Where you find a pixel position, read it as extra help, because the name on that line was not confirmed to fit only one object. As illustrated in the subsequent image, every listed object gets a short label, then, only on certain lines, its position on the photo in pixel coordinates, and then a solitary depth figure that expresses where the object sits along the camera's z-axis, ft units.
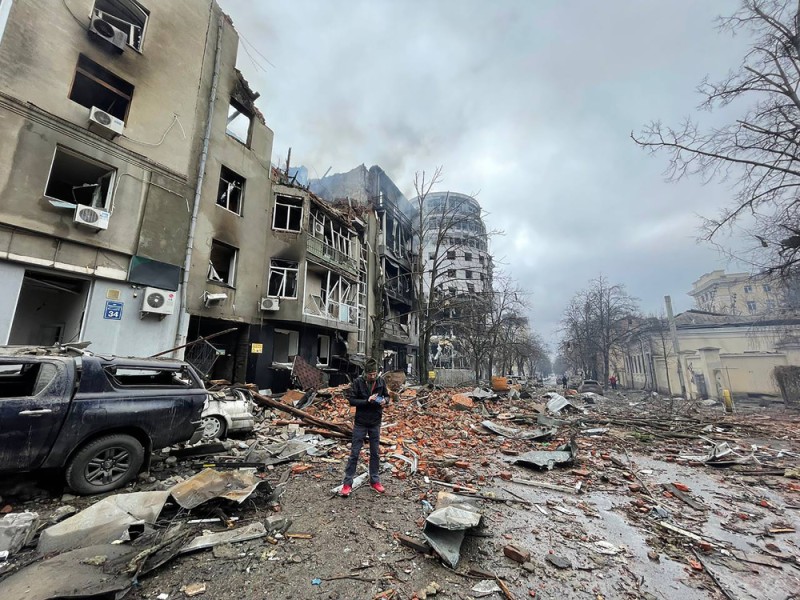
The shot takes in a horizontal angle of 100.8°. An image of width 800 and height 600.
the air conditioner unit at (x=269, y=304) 50.57
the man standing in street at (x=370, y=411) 16.90
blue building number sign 34.65
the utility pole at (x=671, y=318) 73.77
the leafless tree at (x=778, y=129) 32.78
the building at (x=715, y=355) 79.10
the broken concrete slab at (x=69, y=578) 8.24
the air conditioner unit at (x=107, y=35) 35.14
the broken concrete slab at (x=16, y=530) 10.46
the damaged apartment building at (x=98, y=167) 29.94
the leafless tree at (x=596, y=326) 117.60
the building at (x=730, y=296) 172.14
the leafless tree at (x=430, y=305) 67.77
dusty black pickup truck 13.21
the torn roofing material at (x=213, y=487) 13.03
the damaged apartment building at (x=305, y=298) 51.49
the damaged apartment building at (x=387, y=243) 86.38
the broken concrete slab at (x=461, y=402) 44.13
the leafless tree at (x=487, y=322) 89.40
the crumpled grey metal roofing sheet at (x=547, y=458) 21.61
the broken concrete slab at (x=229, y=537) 11.00
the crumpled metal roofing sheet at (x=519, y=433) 29.91
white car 24.29
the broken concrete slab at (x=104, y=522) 10.66
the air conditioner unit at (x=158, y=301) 36.68
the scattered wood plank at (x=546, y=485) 18.02
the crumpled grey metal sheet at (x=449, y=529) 10.89
